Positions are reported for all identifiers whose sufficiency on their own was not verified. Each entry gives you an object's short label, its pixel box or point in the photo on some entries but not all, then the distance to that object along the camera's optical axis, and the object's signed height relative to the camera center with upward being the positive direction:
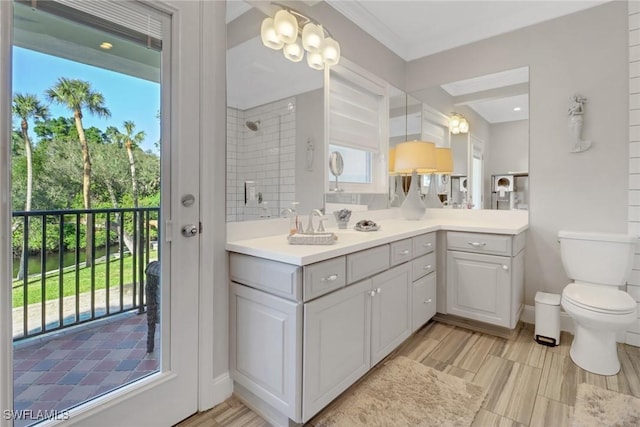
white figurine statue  2.29 +0.66
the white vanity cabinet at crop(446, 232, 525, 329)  2.23 -0.49
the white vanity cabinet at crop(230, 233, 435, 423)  1.35 -0.56
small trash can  2.21 -0.79
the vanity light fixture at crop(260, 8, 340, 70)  1.81 +1.06
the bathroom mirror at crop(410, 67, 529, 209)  2.60 +0.70
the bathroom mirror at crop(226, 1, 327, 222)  1.66 +0.50
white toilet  1.80 -0.52
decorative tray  1.58 -0.15
